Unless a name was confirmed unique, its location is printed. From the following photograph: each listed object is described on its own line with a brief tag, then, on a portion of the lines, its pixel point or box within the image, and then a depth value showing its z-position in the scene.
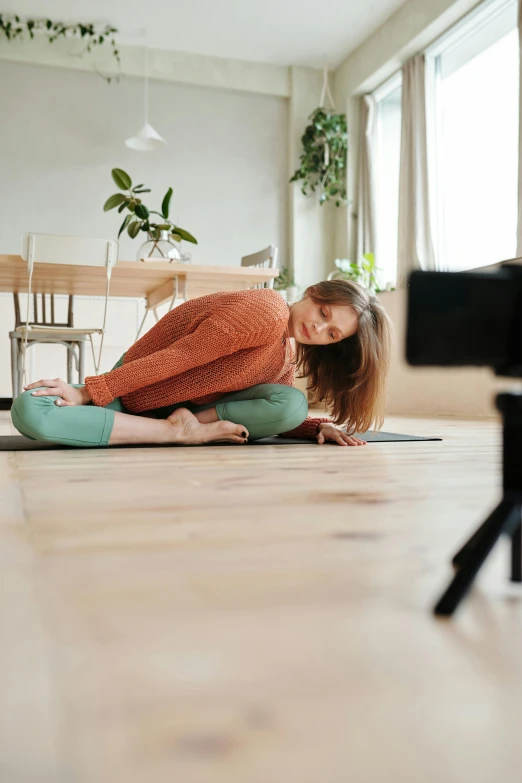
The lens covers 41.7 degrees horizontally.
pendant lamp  4.32
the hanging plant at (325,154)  5.20
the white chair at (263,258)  3.62
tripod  0.46
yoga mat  1.73
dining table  2.90
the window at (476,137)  3.77
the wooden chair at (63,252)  2.77
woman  1.60
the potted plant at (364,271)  4.54
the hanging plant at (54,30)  4.70
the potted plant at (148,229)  3.23
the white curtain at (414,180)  4.35
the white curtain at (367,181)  5.05
